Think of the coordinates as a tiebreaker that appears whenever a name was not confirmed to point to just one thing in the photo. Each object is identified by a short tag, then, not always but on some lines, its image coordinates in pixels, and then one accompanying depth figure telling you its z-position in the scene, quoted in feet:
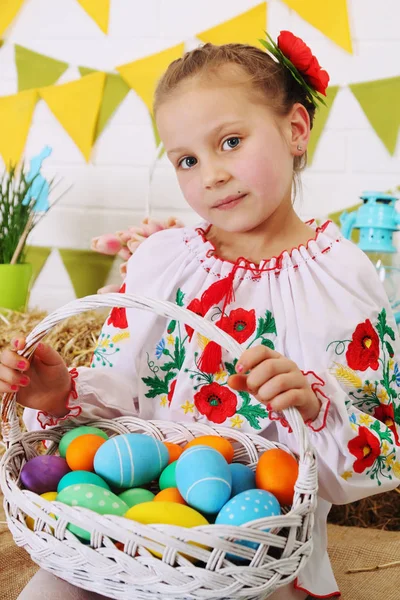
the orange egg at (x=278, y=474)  2.84
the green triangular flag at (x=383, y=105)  5.84
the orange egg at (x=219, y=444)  3.12
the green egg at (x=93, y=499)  2.62
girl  3.40
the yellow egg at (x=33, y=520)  2.81
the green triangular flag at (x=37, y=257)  7.16
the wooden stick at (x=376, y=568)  4.22
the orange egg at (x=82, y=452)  3.09
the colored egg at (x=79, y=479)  2.88
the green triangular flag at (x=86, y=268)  6.93
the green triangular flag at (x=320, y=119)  5.97
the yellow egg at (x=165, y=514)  2.52
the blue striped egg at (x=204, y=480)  2.70
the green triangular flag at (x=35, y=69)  6.82
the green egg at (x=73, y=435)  3.32
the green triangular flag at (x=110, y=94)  6.60
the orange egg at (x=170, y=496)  2.81
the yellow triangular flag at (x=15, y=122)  6.94
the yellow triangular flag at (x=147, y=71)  6.37
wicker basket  2.28
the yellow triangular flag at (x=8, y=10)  6.83
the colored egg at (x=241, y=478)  2.93
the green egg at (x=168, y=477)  3.02
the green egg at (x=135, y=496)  2.89
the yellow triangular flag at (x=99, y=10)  6.56
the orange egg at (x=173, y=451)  3.26
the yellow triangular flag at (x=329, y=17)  5.83
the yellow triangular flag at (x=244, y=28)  6.07
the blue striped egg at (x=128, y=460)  2.98
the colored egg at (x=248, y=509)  2.54
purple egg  2.97
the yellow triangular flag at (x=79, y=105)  6.66
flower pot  6.28
